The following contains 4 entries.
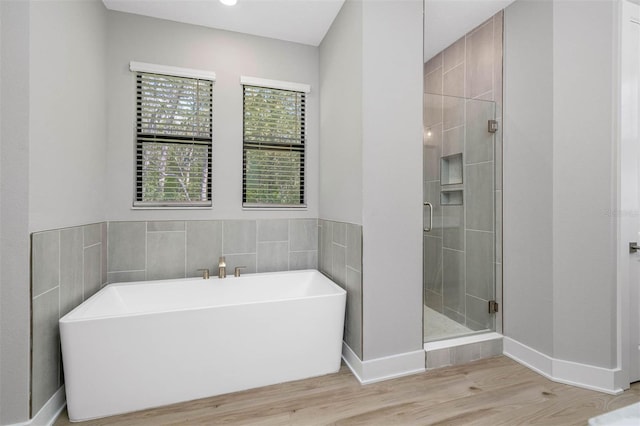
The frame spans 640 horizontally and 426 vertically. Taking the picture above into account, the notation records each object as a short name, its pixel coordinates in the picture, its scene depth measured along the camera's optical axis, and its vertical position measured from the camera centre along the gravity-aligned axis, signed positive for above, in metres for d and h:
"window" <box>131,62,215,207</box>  2.51 +0.65
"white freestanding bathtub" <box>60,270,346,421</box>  1.64 -0.81
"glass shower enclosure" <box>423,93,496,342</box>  2.44 -0.02
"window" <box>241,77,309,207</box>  2.77 +0.65
